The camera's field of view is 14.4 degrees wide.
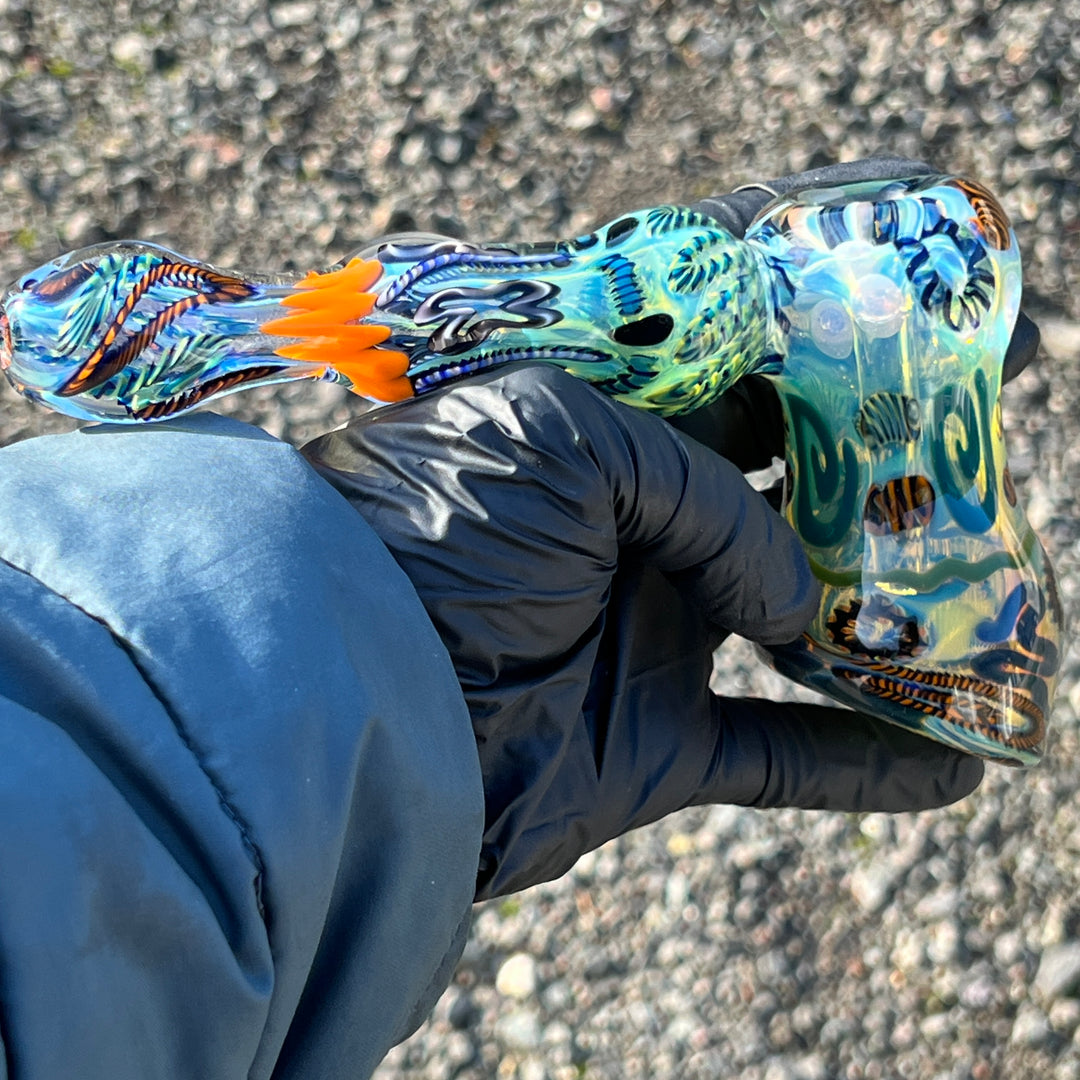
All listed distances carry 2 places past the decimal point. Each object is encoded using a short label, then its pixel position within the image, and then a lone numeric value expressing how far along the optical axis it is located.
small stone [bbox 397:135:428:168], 0.90
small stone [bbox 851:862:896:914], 0.83
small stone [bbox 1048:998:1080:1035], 0.81
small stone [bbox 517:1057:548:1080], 0.82
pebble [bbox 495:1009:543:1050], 0.83
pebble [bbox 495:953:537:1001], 0.83
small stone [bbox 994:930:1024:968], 0.82
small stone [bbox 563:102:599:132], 0.89
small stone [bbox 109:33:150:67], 0.91
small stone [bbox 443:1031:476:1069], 0.83
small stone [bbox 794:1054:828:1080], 0.81
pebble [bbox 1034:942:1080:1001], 0.81
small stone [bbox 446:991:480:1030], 0.83
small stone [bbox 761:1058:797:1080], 0.81
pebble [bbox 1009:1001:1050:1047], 0.81
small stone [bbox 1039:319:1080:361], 0.85
